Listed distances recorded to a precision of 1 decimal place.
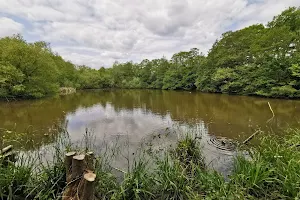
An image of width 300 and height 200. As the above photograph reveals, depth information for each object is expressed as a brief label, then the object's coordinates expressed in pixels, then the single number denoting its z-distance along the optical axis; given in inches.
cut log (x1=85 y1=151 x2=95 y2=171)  75.7
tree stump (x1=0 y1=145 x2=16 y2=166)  85.2
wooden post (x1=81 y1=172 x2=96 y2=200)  65.2
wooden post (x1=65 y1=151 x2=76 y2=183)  73.9
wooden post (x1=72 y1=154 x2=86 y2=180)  70.6
